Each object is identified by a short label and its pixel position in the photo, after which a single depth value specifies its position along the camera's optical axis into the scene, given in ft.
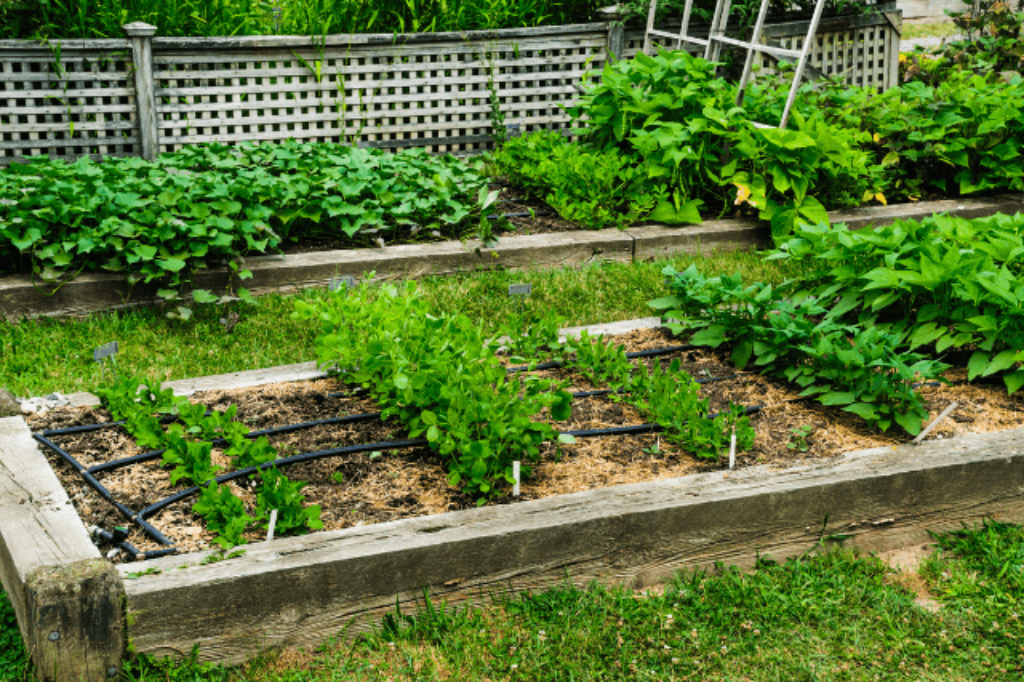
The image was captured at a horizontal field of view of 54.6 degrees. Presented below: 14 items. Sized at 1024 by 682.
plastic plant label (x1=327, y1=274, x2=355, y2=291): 12.62
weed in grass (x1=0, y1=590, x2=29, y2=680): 7.88
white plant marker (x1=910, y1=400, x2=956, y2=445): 10.37
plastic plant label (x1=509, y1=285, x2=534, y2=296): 12.67
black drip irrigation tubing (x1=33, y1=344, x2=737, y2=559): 8.64
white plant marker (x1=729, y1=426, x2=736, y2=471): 9.85
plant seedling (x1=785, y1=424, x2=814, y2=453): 10.39
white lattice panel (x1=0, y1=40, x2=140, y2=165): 21.50
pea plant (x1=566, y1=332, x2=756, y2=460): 10.17
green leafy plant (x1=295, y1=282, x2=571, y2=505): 9.42
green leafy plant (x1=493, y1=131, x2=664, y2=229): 19.15
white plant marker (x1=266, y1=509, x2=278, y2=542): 8.45
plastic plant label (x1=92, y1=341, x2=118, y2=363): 10.83
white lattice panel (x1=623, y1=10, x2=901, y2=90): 27.66
